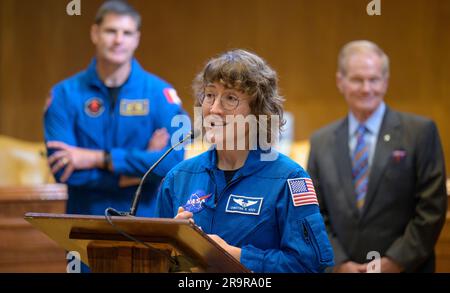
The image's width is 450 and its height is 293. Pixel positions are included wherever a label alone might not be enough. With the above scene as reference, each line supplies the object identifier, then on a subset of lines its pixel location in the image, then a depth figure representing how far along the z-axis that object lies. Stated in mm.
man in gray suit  7410
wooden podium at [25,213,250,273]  4089
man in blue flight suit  7488
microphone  4332
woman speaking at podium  4586
